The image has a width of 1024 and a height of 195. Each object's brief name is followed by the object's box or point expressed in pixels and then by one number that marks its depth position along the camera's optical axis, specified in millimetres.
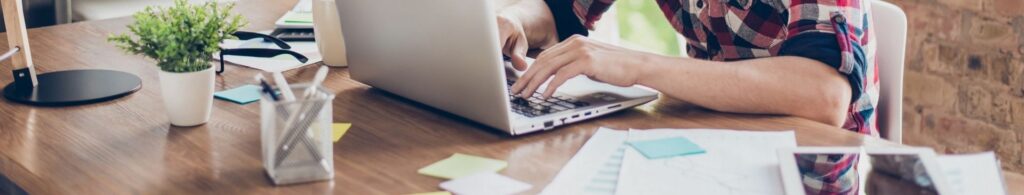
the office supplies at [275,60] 1730
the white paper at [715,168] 1149
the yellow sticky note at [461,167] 1207
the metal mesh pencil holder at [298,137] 1144
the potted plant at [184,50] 1335
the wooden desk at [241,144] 1188
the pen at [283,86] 1171
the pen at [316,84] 1178
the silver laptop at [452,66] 1314
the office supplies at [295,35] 1914
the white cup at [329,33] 1712
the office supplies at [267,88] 1159
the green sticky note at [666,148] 1256
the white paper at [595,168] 1155
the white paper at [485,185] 1147
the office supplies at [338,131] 1354
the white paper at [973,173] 1097
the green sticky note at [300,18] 1979
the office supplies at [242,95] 1525
